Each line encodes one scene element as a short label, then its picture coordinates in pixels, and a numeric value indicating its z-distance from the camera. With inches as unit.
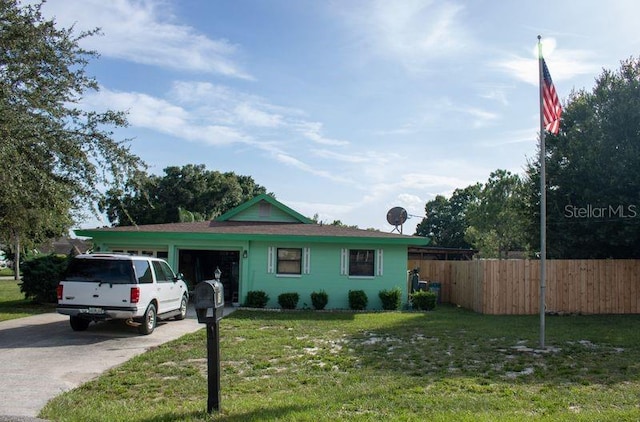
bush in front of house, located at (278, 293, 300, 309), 764.0
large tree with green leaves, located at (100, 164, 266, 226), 1856.5
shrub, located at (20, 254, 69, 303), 732.0
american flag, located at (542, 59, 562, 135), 466.3
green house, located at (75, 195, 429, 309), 781.9
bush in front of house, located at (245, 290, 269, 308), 765.9
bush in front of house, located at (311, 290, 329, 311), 769.6
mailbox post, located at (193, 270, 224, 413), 248.5
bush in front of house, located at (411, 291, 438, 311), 781.3
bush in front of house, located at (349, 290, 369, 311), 770.8
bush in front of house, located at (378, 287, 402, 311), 772.6
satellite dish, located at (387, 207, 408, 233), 1079.2
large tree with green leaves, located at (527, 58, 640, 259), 732.7
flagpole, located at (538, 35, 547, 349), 443.2
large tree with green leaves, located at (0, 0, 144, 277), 425.7
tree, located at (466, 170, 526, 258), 1782.7
